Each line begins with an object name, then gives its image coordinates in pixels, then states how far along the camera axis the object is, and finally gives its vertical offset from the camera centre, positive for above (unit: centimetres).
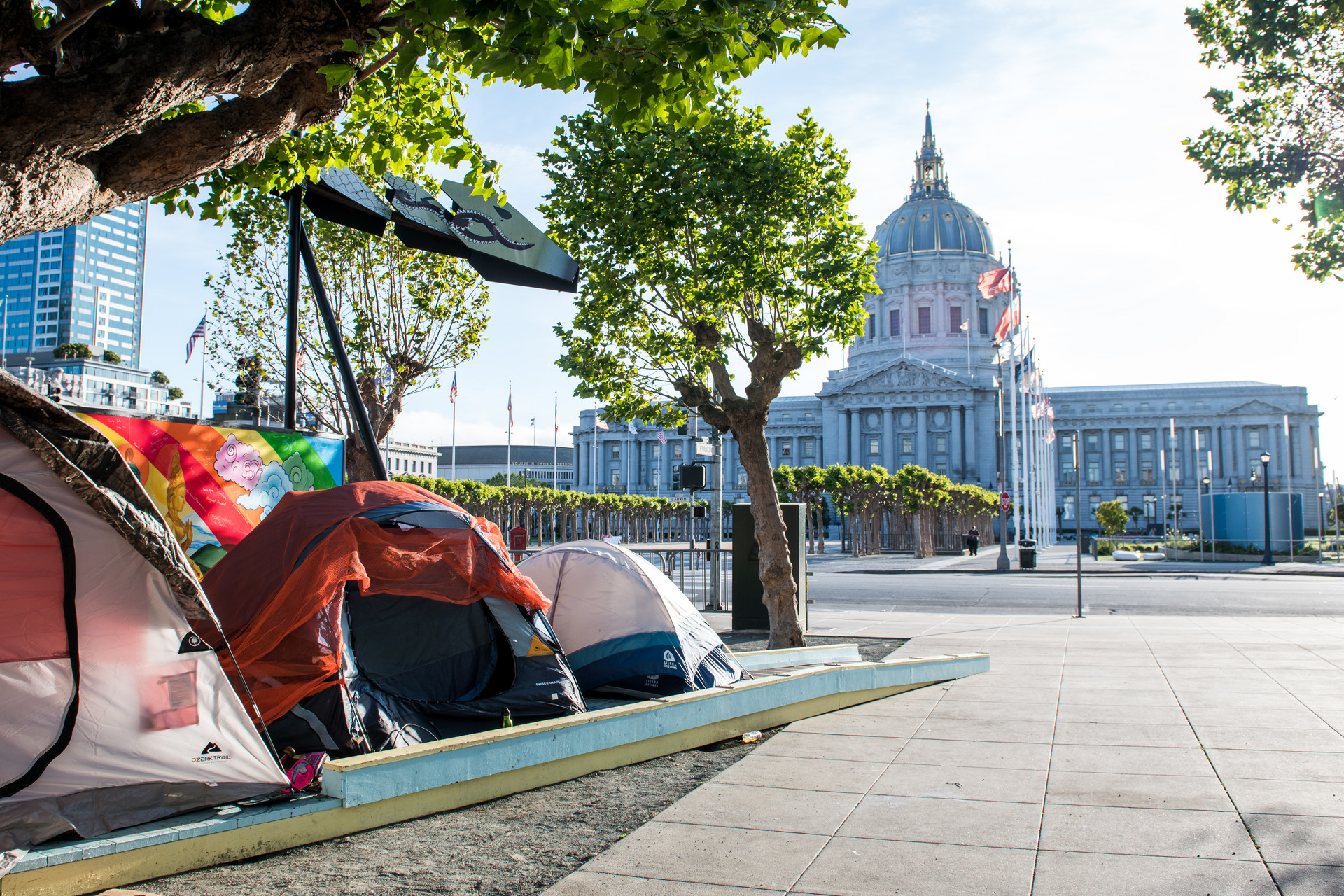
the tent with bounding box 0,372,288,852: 412 -64
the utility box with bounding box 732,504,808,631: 1357 -77
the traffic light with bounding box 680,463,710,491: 1597 +66
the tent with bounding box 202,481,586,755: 505 -68
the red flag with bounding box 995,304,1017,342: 4231 +870
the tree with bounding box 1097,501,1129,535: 7050 +0
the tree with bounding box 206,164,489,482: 1684 +379
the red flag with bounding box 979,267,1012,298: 4438 +1104
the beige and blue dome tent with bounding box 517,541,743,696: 699 -85
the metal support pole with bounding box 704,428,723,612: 1642 -37
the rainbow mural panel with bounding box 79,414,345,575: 738 +35
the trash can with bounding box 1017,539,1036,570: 3438 -151
